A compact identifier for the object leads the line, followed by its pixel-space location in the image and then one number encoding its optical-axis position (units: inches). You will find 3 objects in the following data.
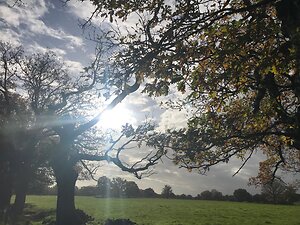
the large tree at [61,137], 653.1
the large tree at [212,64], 212.9
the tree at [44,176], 1309.8
